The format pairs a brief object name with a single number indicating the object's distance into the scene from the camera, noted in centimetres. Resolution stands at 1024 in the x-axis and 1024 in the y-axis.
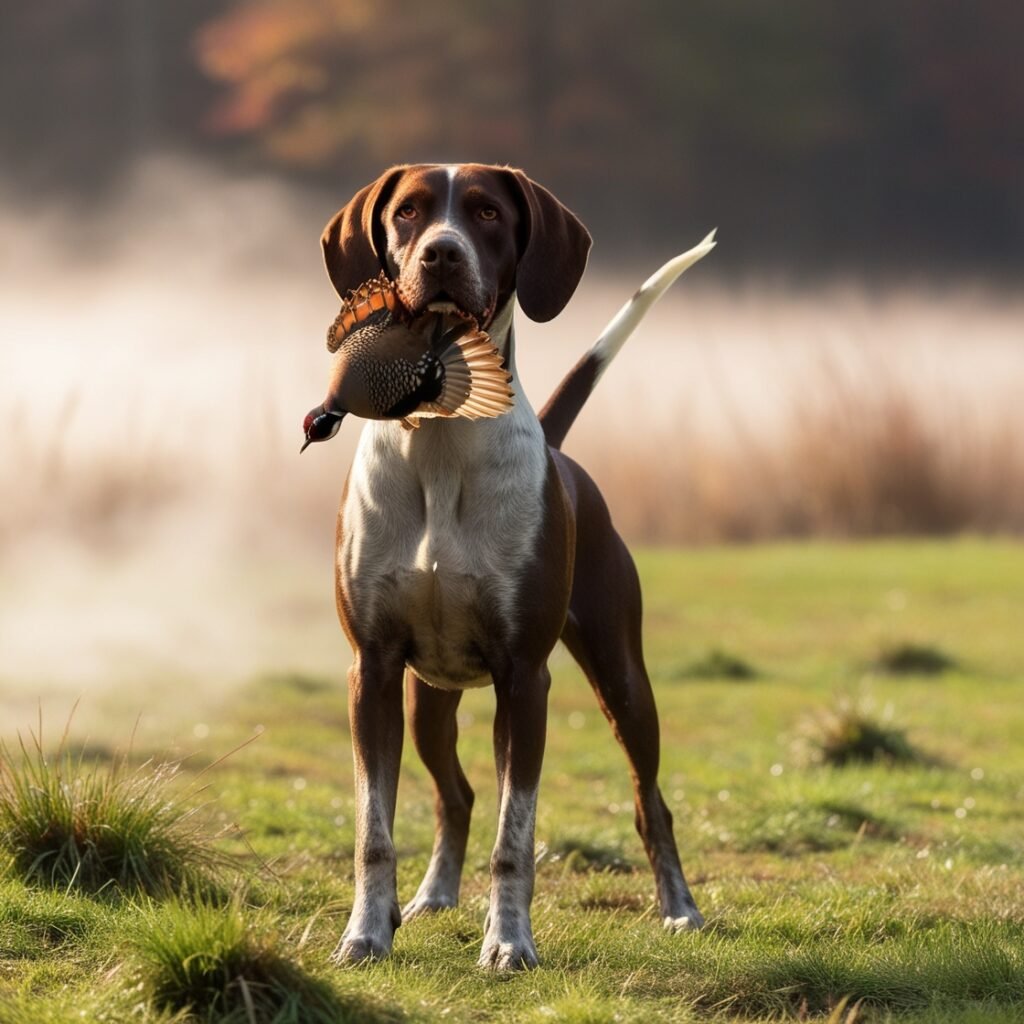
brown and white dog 948
